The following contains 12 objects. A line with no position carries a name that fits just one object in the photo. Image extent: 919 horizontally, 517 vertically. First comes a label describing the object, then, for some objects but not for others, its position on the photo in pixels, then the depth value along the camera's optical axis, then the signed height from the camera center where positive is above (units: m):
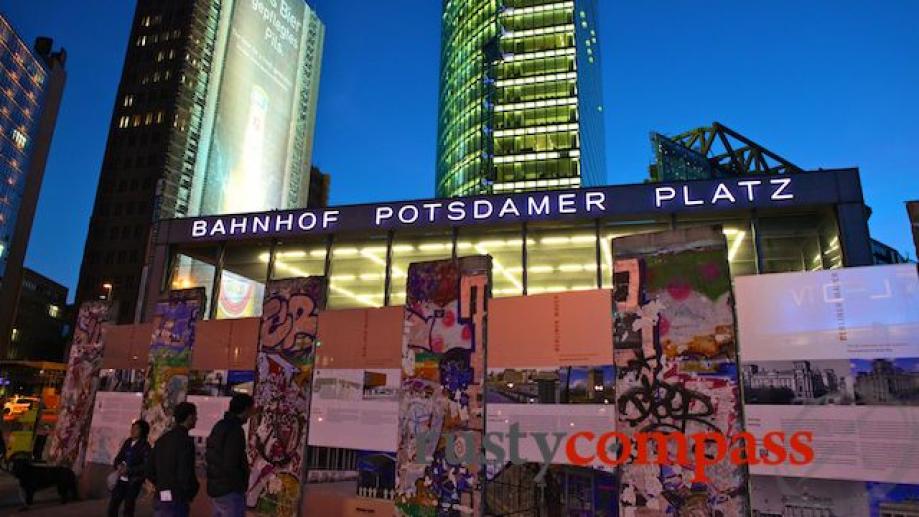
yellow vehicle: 35.44 -0.64
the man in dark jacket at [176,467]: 6.83 -0.75
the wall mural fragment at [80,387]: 13.17 +0.24
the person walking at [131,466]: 8.81 -0.99
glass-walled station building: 12.55 +4.23
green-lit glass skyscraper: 81.81 +42.98
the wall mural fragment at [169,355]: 11.89 +0.92
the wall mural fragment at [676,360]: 6.92 +0.67
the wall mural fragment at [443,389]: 8.48 +0.28
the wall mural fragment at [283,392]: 9.94 +0.19
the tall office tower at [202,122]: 61.88 +33.37
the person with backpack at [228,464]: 6.46 -0.67
